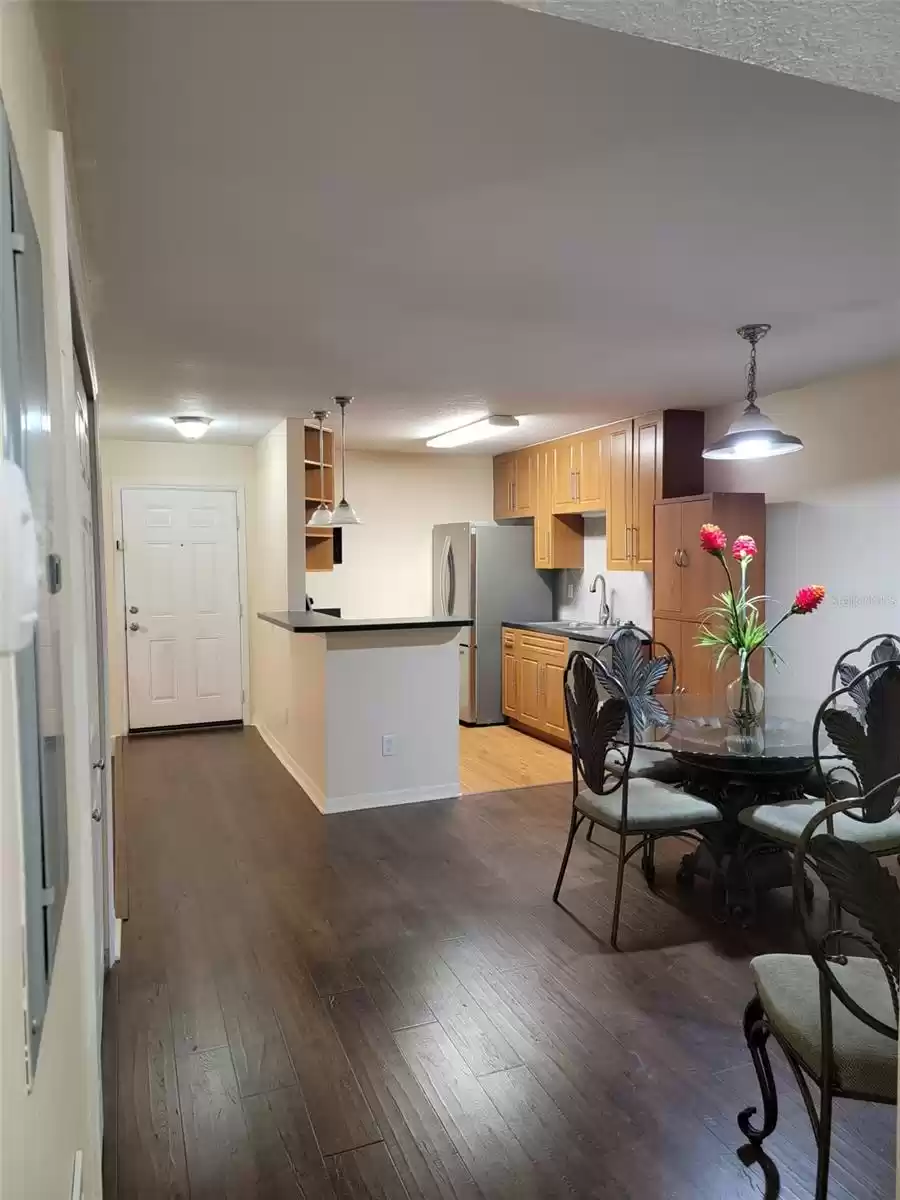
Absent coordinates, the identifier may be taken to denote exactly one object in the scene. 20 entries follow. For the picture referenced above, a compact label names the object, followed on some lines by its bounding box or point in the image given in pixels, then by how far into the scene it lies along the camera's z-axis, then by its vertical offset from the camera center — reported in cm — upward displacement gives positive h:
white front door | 639 -39
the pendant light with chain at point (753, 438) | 325 +48
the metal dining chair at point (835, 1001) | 151 -97
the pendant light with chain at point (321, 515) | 509 +27
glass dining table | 304 -91
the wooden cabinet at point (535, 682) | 600 -98
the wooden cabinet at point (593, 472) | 582 +62
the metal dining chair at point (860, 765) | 266 -71
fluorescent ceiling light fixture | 532 +88
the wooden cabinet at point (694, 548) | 468 +5
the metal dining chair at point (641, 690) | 360 -62
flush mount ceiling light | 521 +86
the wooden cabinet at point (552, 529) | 650 +22
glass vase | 332 -62
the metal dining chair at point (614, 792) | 297 -94
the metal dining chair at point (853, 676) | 320 -54
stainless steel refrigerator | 670 -31
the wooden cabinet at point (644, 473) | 520 +55
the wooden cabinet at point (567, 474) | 613 +63
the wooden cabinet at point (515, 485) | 680 +63
